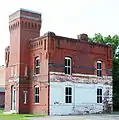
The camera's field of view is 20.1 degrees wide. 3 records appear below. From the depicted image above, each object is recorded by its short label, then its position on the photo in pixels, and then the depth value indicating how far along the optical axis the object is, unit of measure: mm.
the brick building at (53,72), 35844
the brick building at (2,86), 56112
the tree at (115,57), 46662
